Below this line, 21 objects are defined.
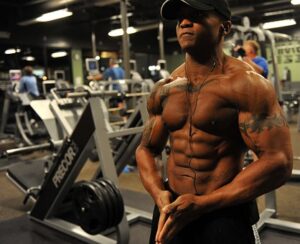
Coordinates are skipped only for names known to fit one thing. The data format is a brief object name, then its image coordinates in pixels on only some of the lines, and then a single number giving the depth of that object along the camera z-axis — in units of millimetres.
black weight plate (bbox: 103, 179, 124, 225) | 2068
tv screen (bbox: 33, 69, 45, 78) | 10390
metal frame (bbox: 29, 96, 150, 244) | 2270
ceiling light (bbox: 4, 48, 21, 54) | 9664
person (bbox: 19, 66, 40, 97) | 6602
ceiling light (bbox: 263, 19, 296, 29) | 10008
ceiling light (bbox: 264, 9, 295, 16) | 10035
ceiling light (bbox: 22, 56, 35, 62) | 10203
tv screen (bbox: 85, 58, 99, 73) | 6039
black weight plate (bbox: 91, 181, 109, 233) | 2002
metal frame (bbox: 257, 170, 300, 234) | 2469
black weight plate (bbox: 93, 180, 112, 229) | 2014
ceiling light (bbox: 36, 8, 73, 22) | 7866
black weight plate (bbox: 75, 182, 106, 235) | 2043
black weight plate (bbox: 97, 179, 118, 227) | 2037
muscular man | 899
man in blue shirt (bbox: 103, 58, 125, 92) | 6695
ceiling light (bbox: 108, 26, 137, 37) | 9869
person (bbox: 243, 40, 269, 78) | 3715
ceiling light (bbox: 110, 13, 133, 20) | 9387
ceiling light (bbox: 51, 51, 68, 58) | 10855
